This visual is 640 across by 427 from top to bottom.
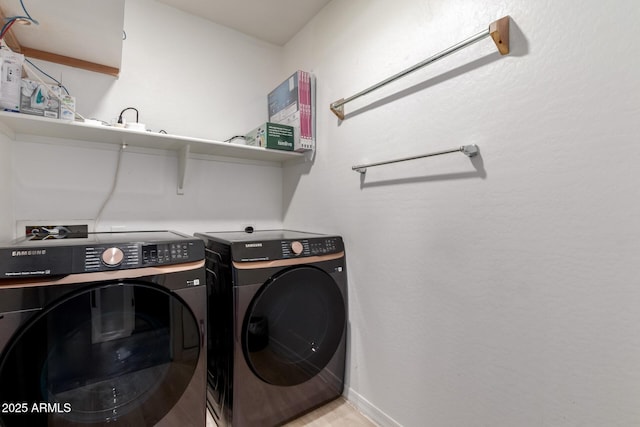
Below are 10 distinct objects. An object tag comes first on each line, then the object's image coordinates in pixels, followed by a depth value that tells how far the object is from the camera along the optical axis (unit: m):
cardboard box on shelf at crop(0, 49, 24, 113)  1.15
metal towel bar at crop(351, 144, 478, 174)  1.10
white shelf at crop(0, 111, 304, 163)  1.31
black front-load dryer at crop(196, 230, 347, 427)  1.32
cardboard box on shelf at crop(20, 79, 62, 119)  1.24
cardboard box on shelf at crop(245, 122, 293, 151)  1.86
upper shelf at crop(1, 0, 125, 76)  1.18
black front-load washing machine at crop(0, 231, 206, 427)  0.90
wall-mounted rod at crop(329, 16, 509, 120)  0.98
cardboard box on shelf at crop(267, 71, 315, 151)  1.89
